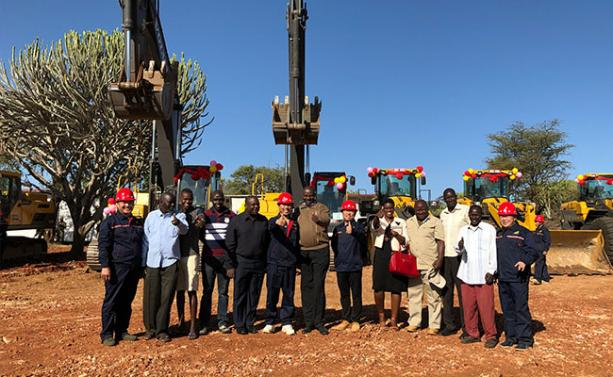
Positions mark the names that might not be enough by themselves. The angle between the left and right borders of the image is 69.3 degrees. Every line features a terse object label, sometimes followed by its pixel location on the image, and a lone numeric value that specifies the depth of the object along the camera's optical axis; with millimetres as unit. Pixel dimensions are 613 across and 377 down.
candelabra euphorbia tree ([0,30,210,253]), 14578
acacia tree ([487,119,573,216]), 32166
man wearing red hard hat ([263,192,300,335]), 5445
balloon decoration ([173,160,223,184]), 11086
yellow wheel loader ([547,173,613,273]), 10328
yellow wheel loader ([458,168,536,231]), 12938
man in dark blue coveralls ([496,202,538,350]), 4922
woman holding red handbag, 5574
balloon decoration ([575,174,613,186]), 13656
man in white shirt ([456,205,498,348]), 5008
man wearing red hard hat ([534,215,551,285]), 9125
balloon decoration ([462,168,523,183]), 12992
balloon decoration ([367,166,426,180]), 14253
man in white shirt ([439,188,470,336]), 5402
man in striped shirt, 5438
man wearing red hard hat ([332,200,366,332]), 5555
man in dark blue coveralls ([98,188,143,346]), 4980
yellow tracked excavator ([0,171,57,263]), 12406
